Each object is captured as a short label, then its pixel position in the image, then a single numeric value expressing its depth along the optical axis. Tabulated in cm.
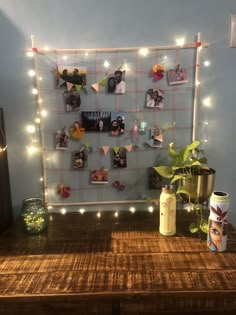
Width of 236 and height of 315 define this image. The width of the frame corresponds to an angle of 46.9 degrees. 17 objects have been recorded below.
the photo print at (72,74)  135
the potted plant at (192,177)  121
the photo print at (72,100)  137
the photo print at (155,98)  138
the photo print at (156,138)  142
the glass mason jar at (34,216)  124
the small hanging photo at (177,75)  137
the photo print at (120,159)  143
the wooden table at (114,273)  83
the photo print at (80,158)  143
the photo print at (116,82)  137
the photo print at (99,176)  145
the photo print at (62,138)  141
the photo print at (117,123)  140
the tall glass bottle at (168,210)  118
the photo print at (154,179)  145
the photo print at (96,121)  139
